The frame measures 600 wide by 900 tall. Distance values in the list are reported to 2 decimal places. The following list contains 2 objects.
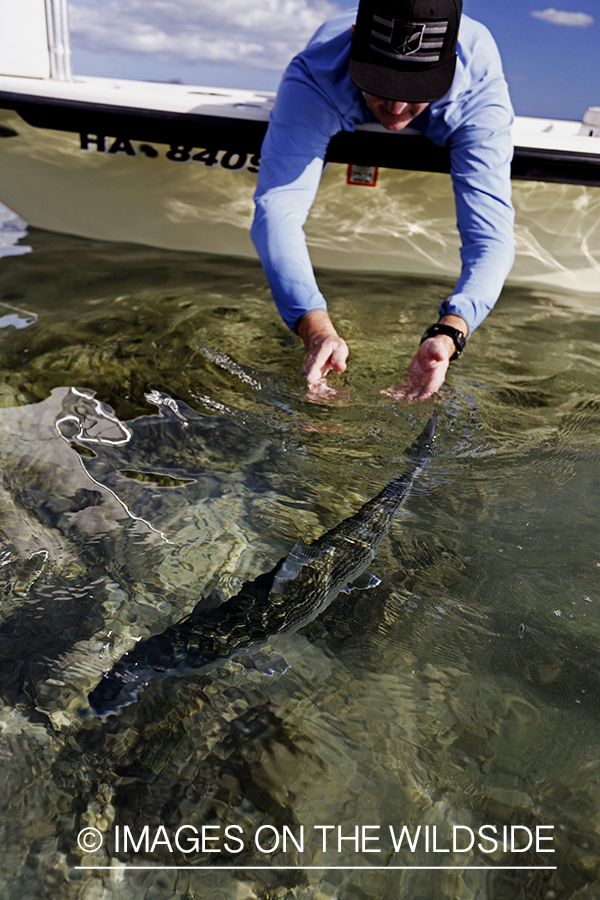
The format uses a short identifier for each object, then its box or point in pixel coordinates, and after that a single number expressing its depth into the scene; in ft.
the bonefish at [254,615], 4.47
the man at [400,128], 6.92
